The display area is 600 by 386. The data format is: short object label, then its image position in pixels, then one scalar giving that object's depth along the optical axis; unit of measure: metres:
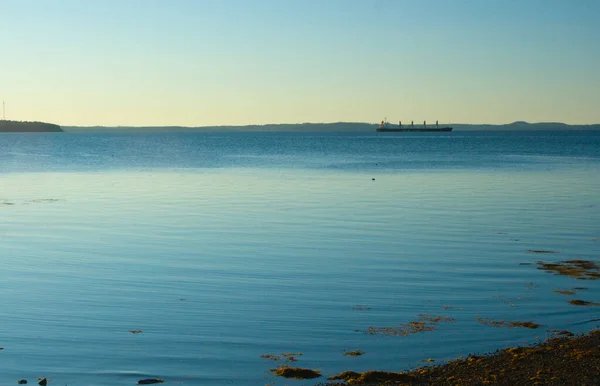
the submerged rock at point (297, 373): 9.84
